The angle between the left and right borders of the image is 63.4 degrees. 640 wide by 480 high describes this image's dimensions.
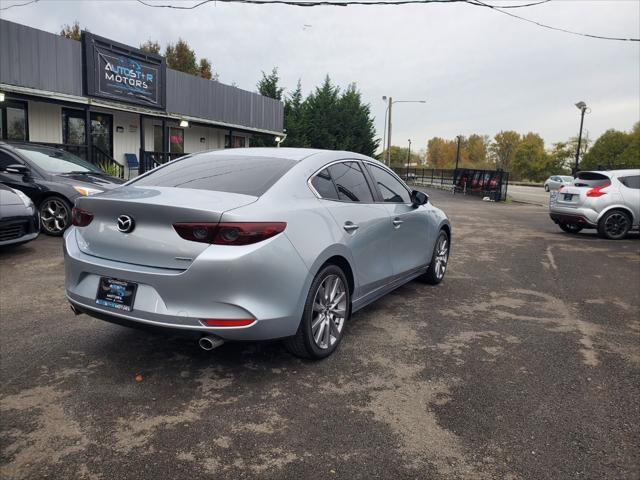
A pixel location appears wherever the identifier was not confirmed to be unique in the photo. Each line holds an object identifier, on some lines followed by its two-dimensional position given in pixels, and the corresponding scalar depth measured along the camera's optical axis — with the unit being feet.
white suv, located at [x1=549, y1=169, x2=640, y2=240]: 39.40
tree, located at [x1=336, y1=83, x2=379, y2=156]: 122.21
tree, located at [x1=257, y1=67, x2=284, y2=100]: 113.29
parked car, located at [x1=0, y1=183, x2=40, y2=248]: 22.76
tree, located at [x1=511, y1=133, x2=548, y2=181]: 319.27
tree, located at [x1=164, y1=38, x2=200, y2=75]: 163.53
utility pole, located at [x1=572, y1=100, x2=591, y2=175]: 108.88
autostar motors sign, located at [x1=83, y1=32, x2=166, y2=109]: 49.42
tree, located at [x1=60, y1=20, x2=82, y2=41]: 151.74
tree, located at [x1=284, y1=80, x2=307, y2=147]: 106.52
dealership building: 43.80
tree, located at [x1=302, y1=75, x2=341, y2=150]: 118.73
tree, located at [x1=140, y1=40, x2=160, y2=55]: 163.73
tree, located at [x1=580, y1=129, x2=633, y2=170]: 244.42
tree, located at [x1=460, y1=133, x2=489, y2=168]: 378.28
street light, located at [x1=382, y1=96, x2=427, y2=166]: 127.18
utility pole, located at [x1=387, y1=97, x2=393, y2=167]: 126.76
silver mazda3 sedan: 10.26
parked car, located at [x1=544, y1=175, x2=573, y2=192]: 146.43
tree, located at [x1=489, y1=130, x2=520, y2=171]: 360.48
